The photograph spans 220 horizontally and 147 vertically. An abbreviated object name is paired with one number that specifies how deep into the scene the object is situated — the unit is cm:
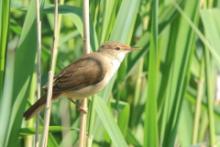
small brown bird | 530
